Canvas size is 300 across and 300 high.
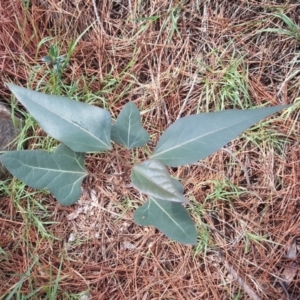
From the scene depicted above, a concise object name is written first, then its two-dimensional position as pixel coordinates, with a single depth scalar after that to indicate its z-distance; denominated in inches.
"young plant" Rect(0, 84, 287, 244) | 29.8
